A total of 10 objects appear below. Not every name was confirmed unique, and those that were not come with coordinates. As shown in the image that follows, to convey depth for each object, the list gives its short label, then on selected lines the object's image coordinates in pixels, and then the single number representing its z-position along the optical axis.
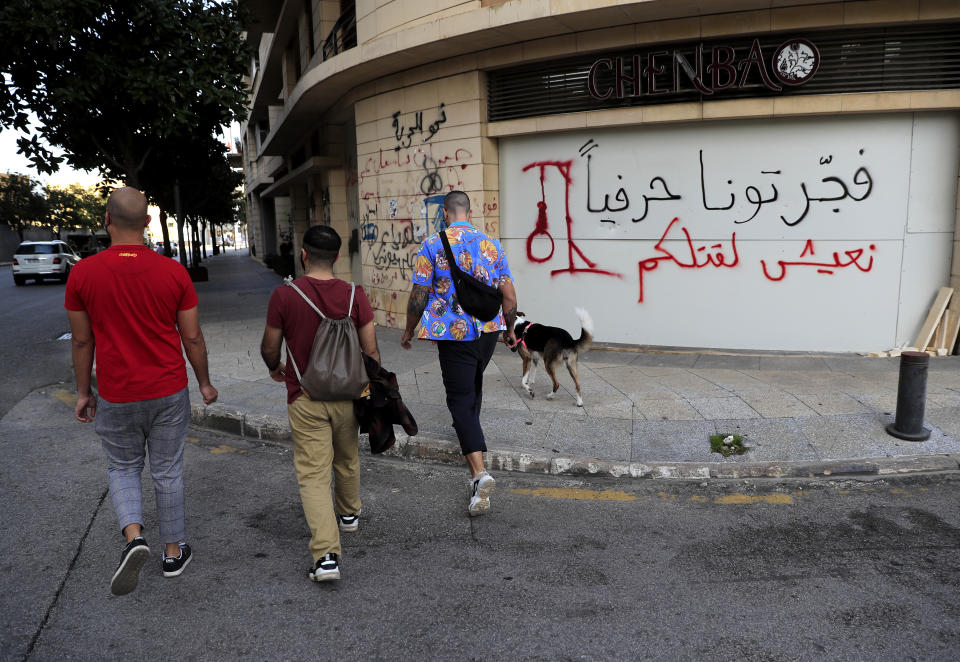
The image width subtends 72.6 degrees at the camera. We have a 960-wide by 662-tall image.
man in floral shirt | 3.97
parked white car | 23.36
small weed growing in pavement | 4.84
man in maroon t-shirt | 3.16
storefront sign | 7.39
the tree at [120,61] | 9.27
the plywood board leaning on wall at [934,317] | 7.56
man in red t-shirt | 2.95
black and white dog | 5.90
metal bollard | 4.93
